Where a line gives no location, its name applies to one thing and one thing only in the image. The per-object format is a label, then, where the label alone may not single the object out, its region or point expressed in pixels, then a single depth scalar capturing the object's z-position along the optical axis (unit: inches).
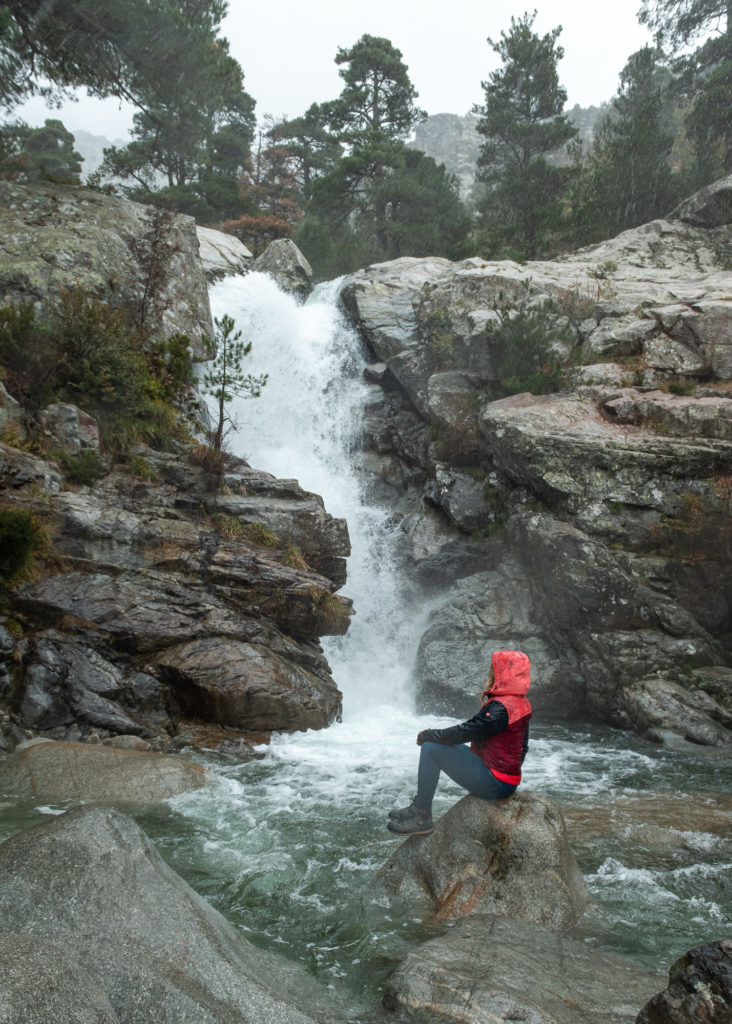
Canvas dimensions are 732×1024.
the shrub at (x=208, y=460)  526.0
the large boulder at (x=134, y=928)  121.0
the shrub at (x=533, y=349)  645.3
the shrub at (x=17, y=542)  343.3
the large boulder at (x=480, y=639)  513.0
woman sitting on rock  208.4
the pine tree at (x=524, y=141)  1019.9
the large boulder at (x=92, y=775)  263.7
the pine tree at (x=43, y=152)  709.9
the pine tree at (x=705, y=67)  921.5
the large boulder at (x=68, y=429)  463.5
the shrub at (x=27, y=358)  475.2
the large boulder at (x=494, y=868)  190.5
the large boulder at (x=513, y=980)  137.2
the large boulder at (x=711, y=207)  876.6
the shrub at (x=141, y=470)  489.4
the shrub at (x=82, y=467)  448.8
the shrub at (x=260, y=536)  492.7
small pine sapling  553.5
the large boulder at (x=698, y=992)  109.8
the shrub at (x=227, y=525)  484.1
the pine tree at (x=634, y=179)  954.7
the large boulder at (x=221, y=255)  953.5
